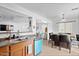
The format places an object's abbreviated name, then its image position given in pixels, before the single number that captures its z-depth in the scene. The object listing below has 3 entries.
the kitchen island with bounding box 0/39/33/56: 1.13
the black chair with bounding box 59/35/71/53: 1.46
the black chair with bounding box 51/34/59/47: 1.50
